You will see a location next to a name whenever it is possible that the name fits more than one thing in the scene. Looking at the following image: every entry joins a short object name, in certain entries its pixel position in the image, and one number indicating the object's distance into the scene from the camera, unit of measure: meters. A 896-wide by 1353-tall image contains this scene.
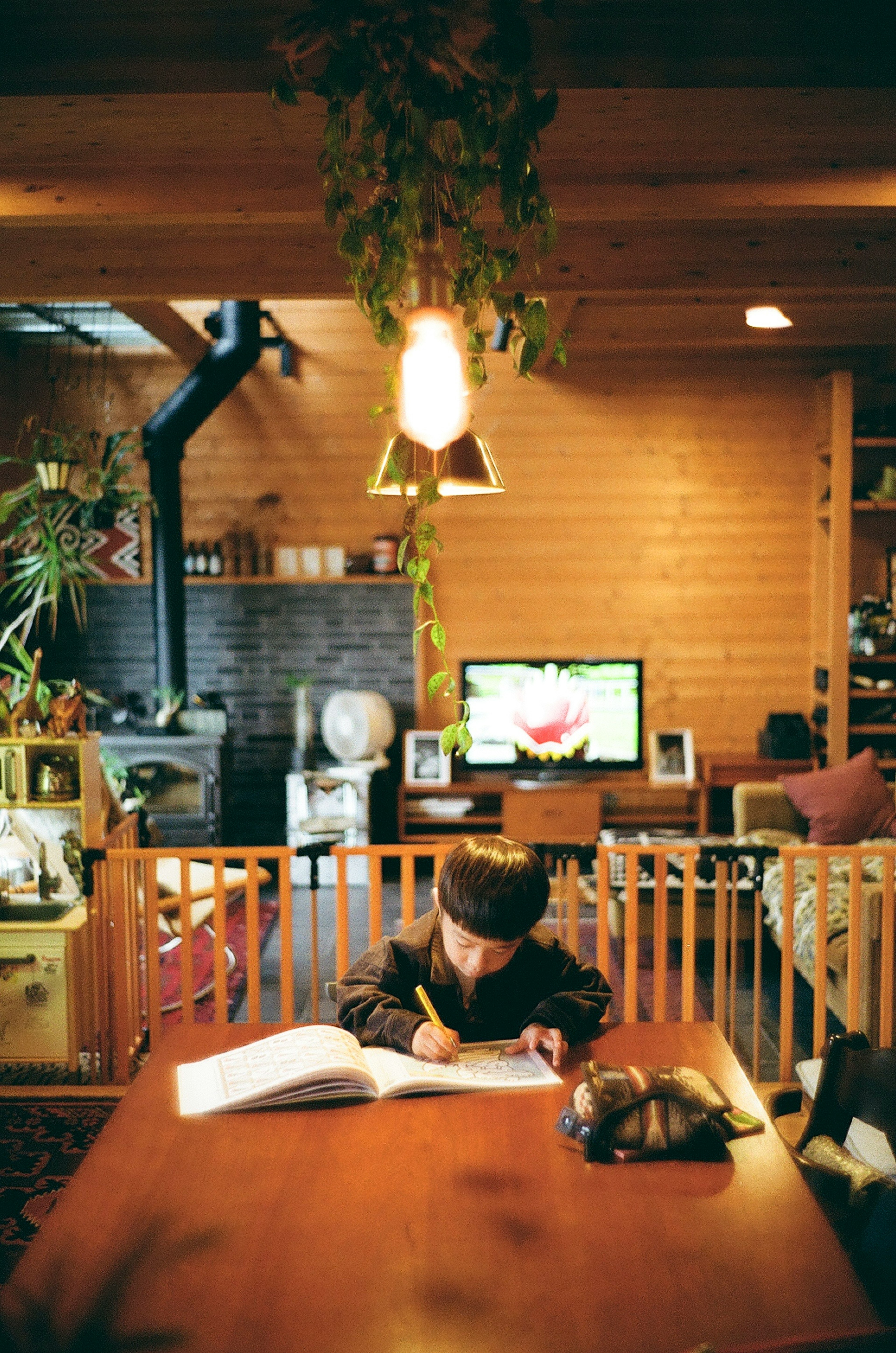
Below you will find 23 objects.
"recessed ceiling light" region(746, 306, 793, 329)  5.01
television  6.64
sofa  3.65
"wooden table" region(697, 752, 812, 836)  6.35
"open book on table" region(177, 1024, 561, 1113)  1.75
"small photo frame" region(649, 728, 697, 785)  6.58
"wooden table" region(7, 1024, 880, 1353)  1.21
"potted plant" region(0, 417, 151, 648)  5.56
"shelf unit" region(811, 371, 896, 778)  6.28
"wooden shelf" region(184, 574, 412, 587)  6.64
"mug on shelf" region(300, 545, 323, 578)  6.72
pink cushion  5.43
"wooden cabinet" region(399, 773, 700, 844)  6.38
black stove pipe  6.20
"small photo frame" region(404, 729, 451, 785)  6.60
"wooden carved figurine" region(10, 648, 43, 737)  3.85
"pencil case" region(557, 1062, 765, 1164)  1.59
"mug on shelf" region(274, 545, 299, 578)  6.74
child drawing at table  1.91
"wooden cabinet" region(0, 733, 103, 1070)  3.61
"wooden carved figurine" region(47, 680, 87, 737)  3.82
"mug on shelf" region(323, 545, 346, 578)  6.71
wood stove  6.14
